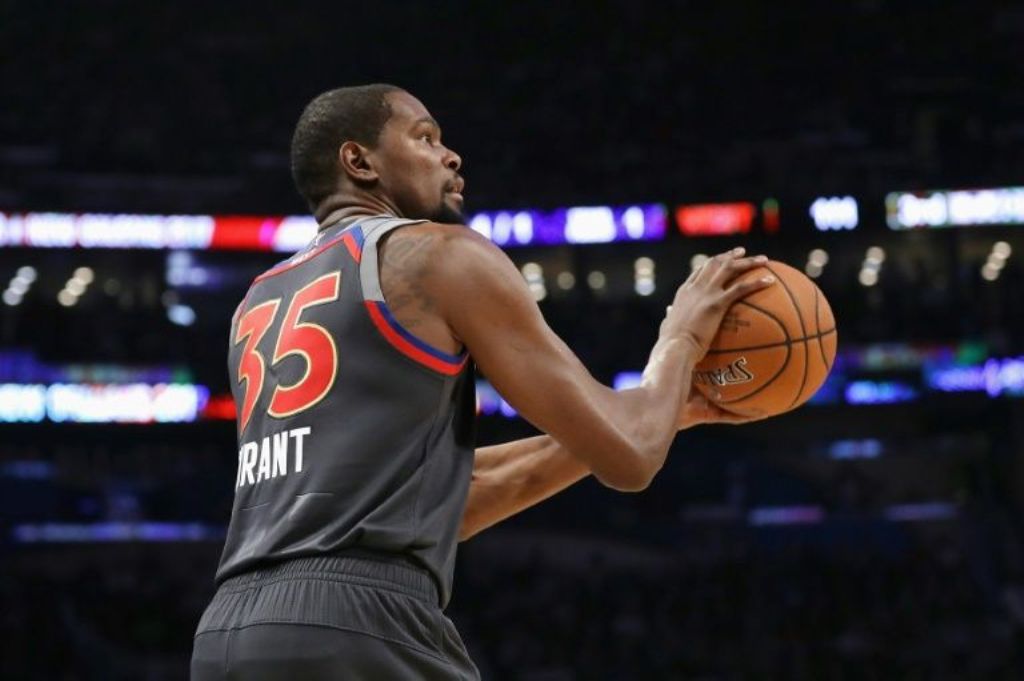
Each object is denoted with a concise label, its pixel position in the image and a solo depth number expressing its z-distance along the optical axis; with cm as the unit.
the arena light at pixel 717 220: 2194
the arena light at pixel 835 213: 2173
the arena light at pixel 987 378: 2116
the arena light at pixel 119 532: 2116
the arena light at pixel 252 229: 2130
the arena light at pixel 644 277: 2331
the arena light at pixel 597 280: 2355
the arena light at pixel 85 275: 2261
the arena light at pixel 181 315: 2231
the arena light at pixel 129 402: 2075
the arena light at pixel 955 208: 2167
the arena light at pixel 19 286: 2184
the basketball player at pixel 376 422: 247
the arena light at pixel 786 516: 2211
